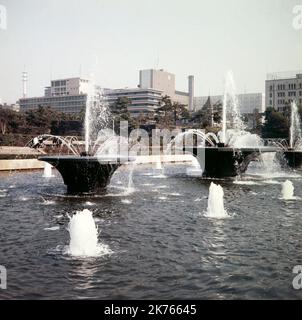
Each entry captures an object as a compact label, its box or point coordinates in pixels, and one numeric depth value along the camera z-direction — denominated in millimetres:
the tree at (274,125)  74312
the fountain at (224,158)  25422
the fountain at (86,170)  17922
